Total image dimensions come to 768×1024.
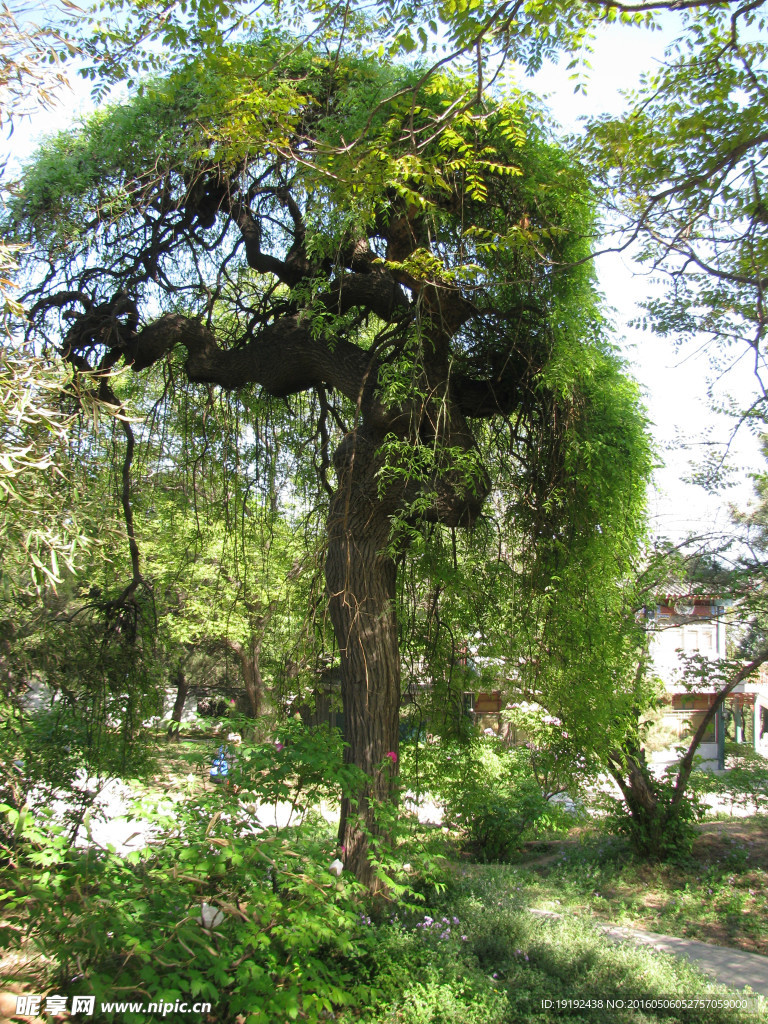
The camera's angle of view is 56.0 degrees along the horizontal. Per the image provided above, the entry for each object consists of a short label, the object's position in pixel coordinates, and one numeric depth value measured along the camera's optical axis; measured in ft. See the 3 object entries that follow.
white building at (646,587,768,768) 59.41
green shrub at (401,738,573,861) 24.92
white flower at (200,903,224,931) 8.88
